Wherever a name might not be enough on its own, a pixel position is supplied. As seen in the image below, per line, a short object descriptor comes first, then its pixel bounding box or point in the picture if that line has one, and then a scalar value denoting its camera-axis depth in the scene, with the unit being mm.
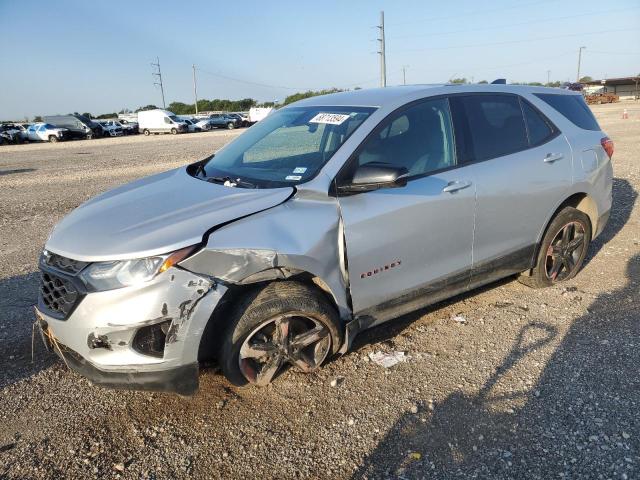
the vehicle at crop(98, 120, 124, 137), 43525
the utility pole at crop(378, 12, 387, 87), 33719
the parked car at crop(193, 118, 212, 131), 45875
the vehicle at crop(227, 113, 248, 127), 50250
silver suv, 2551
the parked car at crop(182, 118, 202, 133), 45316
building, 69425
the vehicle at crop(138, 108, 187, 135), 43781
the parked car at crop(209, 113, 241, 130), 48494
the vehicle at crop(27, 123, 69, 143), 38344
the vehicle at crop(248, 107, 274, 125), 50688
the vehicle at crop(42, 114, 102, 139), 40375
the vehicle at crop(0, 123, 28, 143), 38000
